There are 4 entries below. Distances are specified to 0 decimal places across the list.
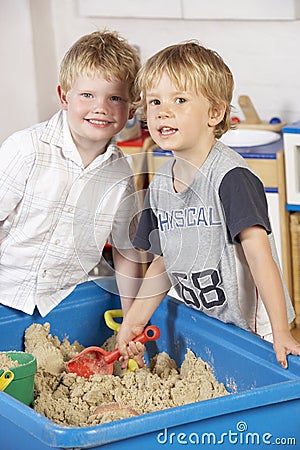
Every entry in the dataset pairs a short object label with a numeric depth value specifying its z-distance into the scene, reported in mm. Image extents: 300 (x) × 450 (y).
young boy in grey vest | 2098
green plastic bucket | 2129
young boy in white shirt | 2294
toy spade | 2308
